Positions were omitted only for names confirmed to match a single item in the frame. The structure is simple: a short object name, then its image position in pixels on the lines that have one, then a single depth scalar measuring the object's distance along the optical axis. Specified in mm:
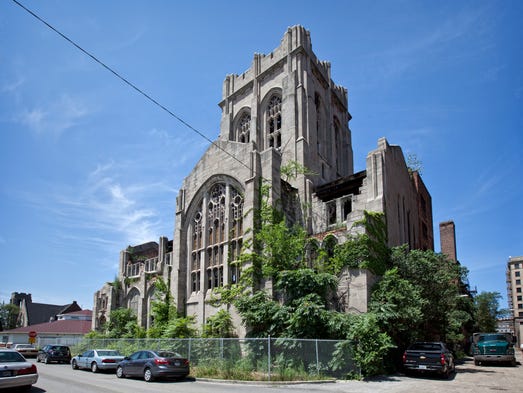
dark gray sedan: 18203
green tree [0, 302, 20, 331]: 85000
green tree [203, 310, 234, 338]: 25406
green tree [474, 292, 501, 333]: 62125
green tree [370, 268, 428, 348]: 20886
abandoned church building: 26609
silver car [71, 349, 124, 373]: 23172
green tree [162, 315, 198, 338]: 27047
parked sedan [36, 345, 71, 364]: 30969
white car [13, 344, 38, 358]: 39125
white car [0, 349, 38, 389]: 13945
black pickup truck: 18906
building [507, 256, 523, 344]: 130250
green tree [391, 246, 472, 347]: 24062
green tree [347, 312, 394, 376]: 18469
